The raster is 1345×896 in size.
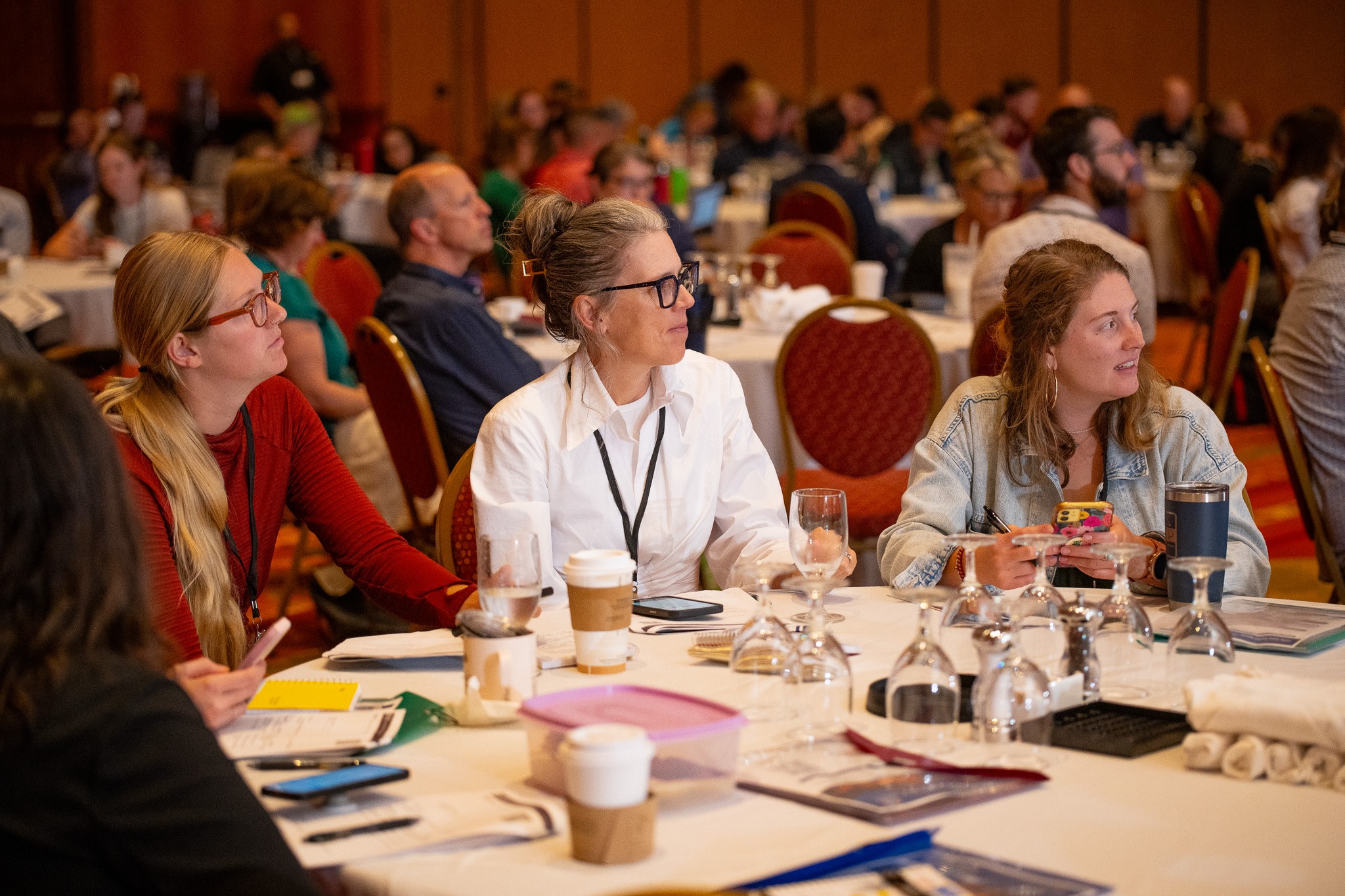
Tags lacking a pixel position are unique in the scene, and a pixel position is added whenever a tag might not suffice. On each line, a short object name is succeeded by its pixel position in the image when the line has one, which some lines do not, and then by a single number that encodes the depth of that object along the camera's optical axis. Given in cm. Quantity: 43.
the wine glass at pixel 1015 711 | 276
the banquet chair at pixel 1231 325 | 628
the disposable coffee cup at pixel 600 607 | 307
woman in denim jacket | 372
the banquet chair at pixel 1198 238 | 1029
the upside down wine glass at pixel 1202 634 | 292
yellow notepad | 299
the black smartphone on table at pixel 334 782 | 266
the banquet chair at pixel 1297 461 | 424
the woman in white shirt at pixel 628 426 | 379
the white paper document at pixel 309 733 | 282
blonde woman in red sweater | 348
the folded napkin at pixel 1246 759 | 272
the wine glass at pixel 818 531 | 321
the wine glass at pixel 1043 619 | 297
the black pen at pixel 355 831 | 258
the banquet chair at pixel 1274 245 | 936
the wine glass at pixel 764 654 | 295
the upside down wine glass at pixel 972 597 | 294
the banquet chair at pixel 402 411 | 507
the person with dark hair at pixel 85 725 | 240
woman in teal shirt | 594
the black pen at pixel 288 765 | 277
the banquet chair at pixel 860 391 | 554
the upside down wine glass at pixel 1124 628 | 298
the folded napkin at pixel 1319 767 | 271
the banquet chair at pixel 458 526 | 382
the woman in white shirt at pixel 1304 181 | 926
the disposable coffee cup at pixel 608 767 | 248
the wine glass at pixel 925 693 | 277
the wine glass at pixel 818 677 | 286
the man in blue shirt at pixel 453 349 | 530
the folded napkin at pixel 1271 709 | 270
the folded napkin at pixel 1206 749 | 275
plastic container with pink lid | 263
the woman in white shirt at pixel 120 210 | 975
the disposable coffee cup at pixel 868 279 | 739
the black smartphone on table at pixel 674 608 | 338
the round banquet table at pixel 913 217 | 1291
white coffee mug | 293
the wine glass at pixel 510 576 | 303
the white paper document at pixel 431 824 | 256
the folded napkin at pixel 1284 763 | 272
